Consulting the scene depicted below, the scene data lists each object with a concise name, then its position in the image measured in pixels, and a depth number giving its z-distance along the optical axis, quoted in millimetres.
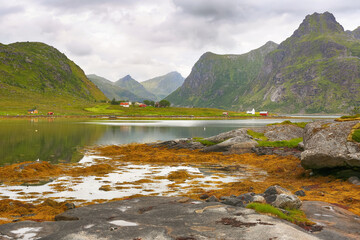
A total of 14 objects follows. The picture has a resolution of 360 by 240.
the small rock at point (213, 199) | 17609
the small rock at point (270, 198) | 16728
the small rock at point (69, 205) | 17200
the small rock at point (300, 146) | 38934
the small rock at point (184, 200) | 17181
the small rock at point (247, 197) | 16784
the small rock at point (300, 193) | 20266
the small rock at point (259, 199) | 15888
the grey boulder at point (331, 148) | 23672
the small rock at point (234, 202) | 15762
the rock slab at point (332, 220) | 11766
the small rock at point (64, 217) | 14148
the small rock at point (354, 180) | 22984
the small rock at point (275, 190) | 17891
